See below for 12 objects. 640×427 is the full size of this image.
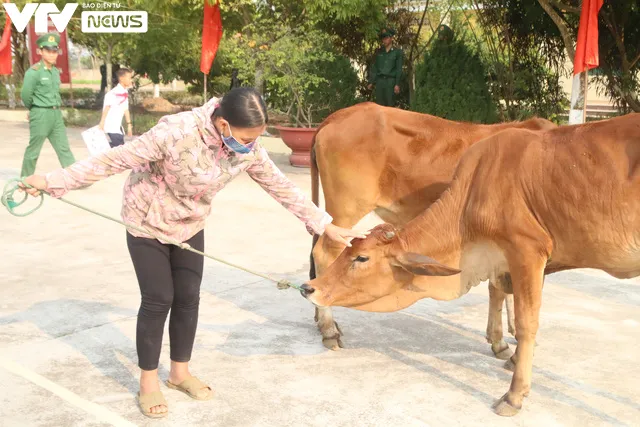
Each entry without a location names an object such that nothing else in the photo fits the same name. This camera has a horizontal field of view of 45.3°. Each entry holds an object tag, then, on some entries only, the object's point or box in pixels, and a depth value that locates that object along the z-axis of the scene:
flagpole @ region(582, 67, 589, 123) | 10.83
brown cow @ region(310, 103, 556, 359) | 5.29
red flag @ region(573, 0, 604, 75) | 10.30
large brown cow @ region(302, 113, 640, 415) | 4.03
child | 11.53
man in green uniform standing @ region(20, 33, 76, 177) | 10.01
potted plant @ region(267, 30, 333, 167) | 12.98
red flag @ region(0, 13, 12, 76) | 17.53
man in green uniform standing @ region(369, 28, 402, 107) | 13.47
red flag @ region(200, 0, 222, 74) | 14.29
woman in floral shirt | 3.78
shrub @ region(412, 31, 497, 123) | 12.71
